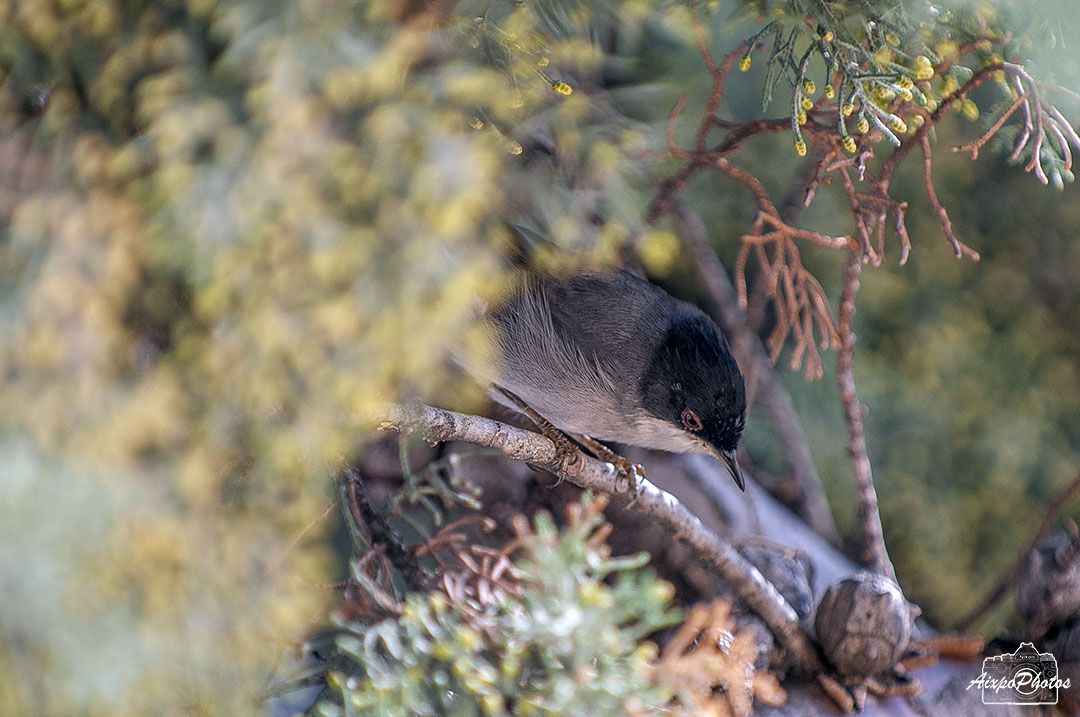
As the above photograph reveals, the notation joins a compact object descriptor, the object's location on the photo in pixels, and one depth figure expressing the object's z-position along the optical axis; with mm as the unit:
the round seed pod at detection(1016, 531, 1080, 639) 1992
